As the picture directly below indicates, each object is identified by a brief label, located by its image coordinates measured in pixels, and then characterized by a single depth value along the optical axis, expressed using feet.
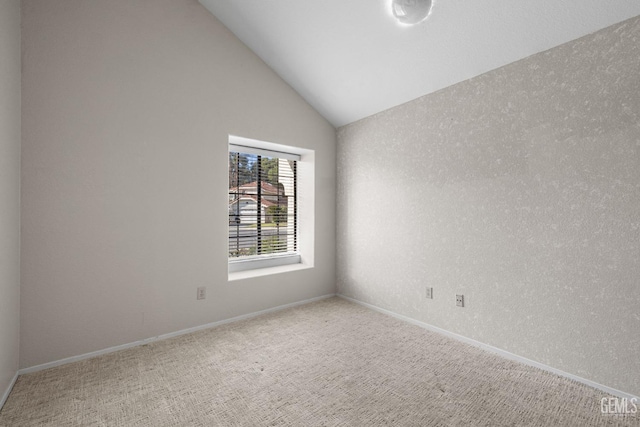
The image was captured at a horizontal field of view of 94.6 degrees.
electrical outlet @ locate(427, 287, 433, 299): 9.20
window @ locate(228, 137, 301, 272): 11.09
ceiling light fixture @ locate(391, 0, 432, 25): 6.38
